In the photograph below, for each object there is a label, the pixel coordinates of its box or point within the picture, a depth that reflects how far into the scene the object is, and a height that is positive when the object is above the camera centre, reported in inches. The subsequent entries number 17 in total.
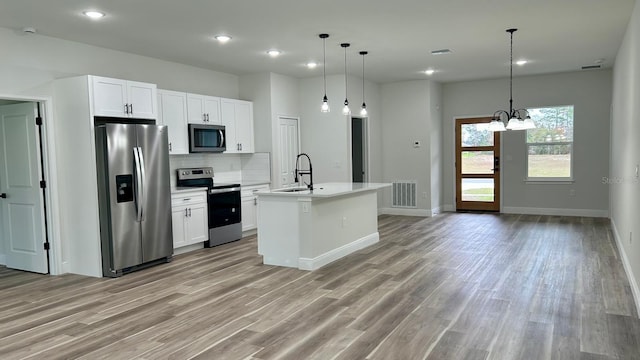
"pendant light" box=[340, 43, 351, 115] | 241.9 +57.1
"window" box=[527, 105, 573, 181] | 361.7 +4.2
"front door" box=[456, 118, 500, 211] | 389.7 -11.8
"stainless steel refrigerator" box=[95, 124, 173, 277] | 212.1 -15.5
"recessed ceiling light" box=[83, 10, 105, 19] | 177.6 +56.8
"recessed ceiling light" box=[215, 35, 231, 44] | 218.1 +56.9
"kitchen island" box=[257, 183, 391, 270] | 216.7 -32.8
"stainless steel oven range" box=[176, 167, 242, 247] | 272.2 -26.5
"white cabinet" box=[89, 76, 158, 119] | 213.3 +30.5
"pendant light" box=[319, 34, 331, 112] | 225.2 +57.3
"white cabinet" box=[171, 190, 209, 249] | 250.8 -31.4
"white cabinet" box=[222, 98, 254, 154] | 300.2 +22.5
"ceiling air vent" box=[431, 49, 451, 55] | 263.6 +57.5
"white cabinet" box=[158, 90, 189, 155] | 257.0 +24.3
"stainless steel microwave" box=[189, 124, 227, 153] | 272.4 +12.8
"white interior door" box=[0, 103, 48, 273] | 217.6 -11.6
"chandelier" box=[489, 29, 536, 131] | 211.5 +12.4
